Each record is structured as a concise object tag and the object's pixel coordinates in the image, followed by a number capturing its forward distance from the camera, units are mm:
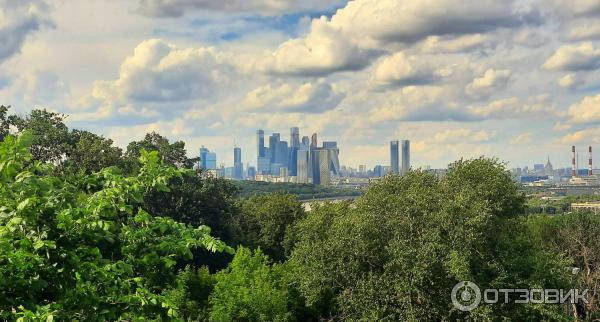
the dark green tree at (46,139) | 51938
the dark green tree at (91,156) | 48844
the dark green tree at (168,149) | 58125
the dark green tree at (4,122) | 51844
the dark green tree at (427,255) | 27250
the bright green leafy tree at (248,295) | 32125
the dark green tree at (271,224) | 56031
